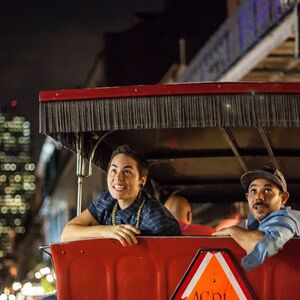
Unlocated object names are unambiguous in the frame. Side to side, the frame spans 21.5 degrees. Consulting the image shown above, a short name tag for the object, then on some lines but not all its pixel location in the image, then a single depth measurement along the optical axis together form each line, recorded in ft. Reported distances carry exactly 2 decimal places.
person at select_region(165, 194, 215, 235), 26.63
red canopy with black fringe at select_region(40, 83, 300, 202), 15.93
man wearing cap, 15.06
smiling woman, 16.92
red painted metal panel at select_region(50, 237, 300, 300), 15.85
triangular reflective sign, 15.84
